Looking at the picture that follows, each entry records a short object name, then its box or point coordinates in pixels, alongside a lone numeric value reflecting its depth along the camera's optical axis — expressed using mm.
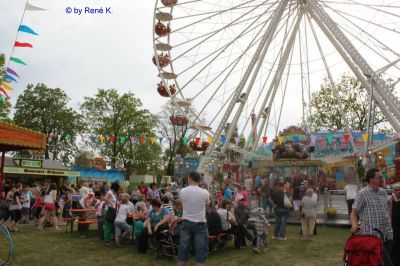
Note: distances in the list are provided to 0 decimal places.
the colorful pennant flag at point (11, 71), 10867
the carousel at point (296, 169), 17161
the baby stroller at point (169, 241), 8695
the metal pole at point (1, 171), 7668
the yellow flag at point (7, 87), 10727
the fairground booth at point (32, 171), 28469
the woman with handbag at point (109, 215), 10656
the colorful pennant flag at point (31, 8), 11109
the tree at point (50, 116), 48719
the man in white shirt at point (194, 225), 5766
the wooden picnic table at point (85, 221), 12005
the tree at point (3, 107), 33753
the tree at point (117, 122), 51938
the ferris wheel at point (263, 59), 16766
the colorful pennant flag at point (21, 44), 11415
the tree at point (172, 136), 51688
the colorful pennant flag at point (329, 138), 35594
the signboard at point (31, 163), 29266
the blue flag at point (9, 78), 10852
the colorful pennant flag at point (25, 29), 10961
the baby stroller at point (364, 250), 4656
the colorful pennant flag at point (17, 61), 10930
